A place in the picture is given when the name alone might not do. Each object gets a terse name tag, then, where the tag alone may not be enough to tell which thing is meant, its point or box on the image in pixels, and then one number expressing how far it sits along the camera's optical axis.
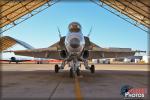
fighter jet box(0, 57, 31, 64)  72.00
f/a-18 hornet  16.80
